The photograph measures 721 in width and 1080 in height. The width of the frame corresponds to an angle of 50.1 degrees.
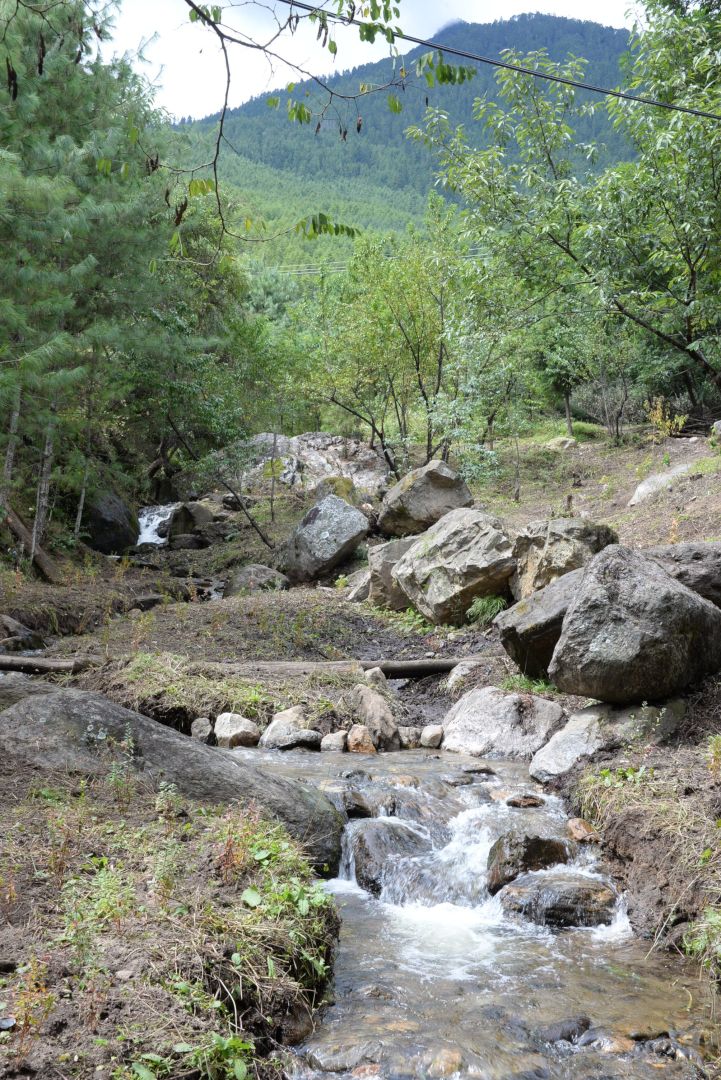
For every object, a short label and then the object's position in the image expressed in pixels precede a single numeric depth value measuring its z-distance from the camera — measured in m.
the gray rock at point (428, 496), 16.52
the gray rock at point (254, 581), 15.74
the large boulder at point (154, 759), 5.01
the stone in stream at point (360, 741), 7.96
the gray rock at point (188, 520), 21.81
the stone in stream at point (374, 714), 8.16
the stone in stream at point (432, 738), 8.15
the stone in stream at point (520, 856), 5.05
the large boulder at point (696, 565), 7.43
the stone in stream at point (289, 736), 8.06
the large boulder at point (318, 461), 25.13
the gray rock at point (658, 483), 15.22
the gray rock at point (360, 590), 14.27
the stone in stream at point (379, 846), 5.21
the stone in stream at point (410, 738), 8.23
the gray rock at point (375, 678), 9.56
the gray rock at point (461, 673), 9.52
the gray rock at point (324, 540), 16.55
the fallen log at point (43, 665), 8.88
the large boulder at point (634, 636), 6.27
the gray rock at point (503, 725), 7.55
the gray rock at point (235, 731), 8.12
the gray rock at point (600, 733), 6.34
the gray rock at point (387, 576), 13.39
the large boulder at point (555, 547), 9.77
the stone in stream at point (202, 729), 8.23
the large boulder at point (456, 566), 11.32
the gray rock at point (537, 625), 7.70
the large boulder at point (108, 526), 19.48
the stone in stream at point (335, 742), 8.06
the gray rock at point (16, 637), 10.79
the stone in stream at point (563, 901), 4.65
